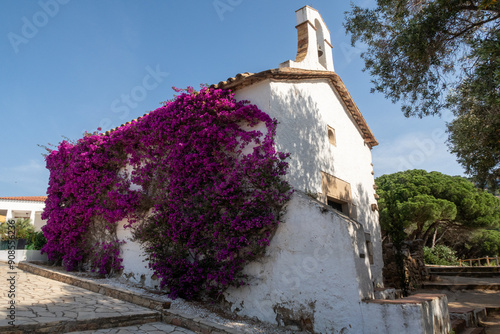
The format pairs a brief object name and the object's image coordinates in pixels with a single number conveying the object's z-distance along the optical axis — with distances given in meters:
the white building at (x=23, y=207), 27.09
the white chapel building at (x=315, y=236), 4.80
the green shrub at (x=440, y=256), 18.05
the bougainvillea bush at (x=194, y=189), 5.72
